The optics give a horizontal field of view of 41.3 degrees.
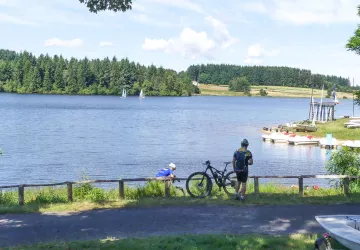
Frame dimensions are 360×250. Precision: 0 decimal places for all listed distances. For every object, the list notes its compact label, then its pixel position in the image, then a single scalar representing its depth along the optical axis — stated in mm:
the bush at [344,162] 17219
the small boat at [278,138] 57625
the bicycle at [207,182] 14547
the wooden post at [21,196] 13188
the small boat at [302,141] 55750
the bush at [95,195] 14652
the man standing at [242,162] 13812
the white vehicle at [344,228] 8164
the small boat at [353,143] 45041
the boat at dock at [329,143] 52000
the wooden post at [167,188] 14234
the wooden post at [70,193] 13672
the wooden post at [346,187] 14312
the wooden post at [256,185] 14406
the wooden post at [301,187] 14266
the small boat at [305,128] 65625
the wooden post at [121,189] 13859
